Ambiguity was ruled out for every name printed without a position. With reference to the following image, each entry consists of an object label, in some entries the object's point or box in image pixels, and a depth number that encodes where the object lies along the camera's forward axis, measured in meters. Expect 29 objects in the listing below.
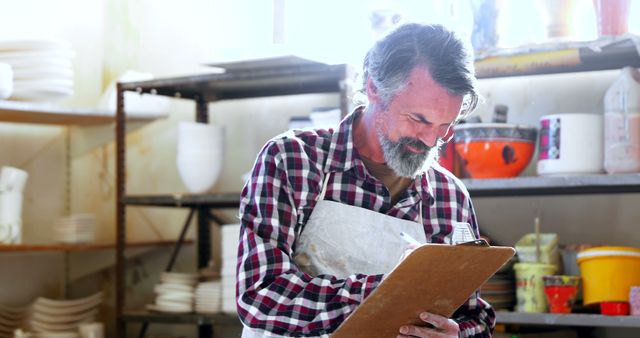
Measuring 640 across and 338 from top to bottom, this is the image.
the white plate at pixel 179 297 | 4.08
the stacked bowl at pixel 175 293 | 4.08
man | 2.05
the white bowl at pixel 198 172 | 4.19
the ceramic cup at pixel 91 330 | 4.21
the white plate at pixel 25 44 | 4.00
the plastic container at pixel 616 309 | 3.21
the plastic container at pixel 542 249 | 3.42
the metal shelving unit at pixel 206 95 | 3.80
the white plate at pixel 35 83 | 4.01
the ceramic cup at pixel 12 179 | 4.08
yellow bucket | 3.22
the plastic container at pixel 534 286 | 3.37
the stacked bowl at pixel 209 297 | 4.01
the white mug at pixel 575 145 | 3.35
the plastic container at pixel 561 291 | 3.29
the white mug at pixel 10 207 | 4.05
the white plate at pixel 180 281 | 4.12
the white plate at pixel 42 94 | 4.03
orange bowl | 3.46
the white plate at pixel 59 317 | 4.21
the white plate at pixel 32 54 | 3.99
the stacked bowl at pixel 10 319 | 4.21
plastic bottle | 3.26
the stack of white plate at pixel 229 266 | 3.95
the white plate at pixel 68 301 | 4.25
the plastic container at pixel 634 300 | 3.17
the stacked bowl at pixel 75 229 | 4.32
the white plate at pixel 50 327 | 4.18
